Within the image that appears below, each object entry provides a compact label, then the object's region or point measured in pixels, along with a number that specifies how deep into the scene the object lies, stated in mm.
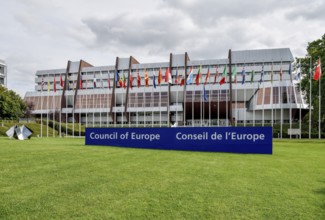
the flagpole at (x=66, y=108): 74062
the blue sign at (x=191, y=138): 15867
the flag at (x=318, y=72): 31766
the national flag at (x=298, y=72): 36838
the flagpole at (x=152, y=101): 69794
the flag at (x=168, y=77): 40312
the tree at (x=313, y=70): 35969
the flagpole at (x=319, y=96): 35403
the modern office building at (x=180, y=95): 61669
